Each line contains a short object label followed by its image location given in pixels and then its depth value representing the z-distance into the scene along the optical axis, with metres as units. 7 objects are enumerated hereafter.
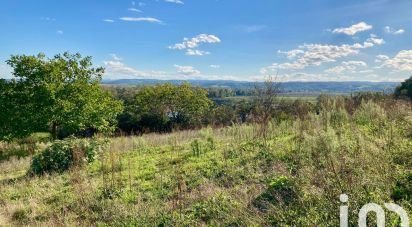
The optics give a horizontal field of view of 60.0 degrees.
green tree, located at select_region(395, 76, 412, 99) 32.77
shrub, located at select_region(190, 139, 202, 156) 11.34
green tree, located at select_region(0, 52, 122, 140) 20.94
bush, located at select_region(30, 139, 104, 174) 10.75
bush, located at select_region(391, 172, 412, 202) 5.44
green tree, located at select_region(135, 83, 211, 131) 45.03
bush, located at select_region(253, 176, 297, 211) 5.96
